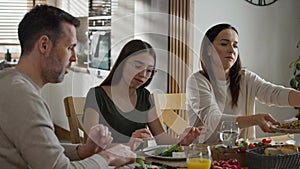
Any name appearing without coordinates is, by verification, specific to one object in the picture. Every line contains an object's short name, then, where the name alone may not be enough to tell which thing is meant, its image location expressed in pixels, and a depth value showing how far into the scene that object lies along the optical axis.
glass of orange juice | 1.66
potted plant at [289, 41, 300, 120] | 3.89
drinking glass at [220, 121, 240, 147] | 1.97
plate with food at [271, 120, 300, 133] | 1.97
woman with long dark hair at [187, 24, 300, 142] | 2.54
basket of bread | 1.68
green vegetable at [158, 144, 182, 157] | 1.94
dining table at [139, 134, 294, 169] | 1.81
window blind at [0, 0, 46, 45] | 5.86
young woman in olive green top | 2.36
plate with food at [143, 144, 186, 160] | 1.90
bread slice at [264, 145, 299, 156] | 1.75
